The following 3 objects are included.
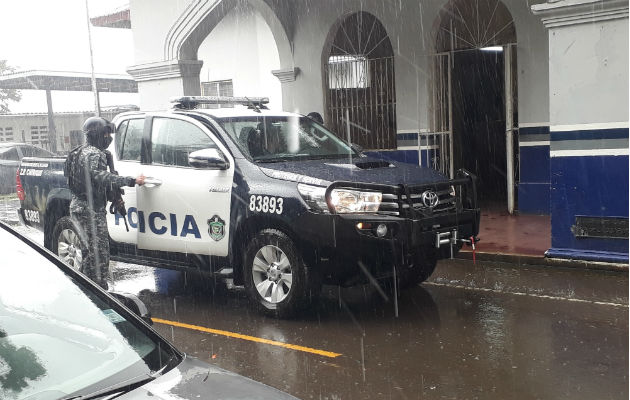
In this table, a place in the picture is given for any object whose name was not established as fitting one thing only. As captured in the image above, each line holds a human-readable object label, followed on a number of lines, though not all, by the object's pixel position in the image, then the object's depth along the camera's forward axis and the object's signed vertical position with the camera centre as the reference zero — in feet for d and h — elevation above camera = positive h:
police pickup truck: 20.89 -2.88
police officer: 23.70 -2.16
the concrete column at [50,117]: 95.25 +0.36
